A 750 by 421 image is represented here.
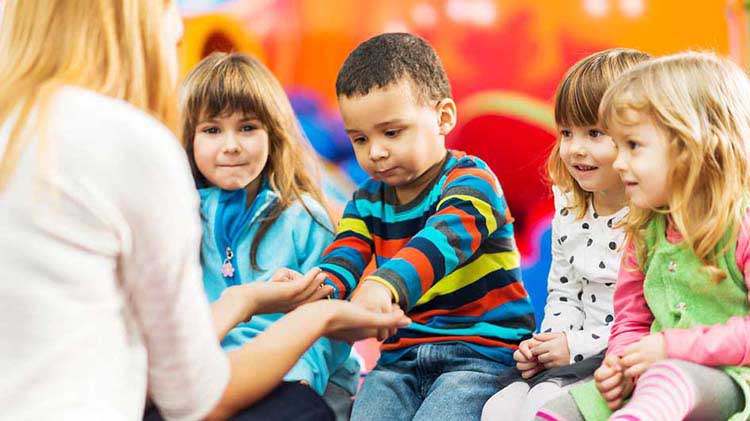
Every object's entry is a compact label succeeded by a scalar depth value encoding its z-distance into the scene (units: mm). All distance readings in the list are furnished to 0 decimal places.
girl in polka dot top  1532
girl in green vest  1243
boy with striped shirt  1592
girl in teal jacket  1800
